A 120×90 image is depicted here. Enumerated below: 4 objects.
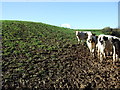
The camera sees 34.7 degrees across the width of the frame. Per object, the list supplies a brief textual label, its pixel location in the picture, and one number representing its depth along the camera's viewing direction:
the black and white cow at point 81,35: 17.86
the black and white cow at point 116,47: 11.62
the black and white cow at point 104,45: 12.28
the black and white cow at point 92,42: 14.41
